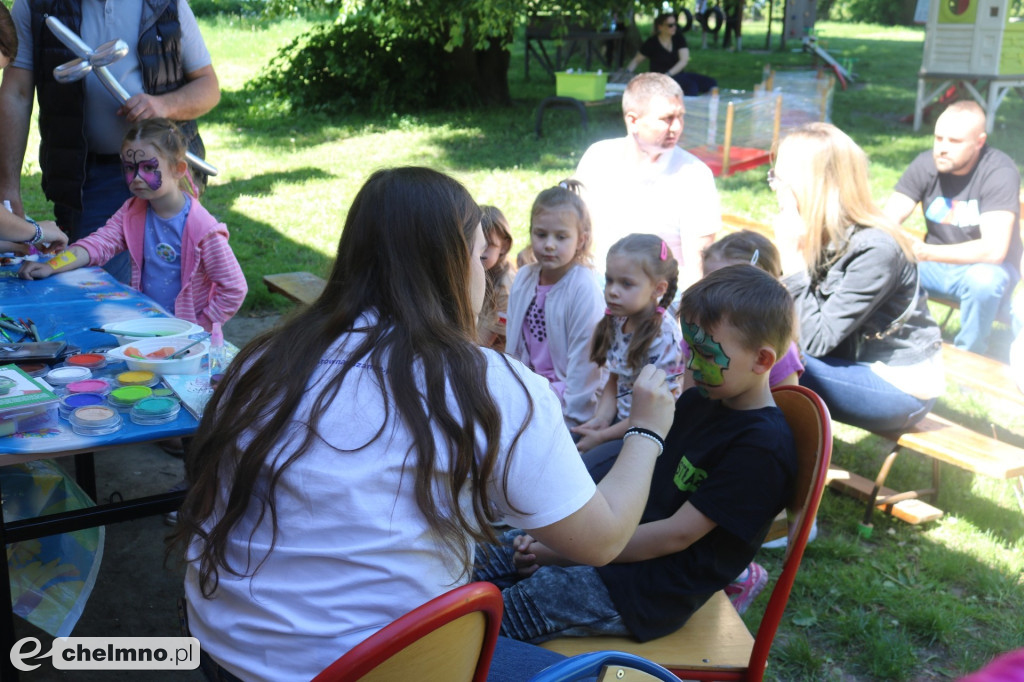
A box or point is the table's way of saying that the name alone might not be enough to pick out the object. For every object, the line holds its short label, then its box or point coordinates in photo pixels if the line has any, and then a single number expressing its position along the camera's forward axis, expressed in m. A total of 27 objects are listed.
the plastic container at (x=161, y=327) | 2.52
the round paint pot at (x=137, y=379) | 2.18
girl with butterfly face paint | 3.18
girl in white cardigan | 3.21
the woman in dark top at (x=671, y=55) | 11.00
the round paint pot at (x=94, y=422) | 1.93
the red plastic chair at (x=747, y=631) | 1.80
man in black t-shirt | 4.28
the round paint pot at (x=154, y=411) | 2.00
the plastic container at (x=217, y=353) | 2.32
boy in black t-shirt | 1.91
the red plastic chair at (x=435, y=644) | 1.09
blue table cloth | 2.40
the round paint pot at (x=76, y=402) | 2.00
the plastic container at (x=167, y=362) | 2.25
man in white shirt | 3.79
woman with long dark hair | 1.35
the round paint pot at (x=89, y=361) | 2.28
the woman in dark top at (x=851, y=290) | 3.23
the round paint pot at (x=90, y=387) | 2.11
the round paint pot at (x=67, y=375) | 2.14
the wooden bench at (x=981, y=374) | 3.52
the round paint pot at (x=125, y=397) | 2.05
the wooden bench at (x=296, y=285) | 4.57
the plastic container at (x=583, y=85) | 10.34
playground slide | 15.62
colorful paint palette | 2.21
